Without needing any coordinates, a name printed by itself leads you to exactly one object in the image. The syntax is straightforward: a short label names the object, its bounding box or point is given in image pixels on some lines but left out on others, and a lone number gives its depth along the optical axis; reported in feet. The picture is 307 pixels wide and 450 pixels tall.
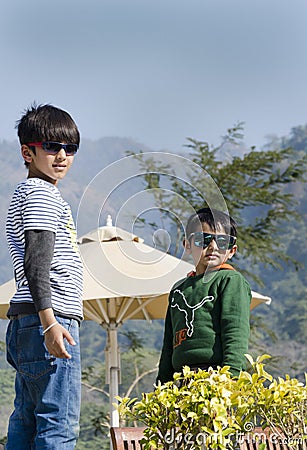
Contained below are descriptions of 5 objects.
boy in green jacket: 17.33
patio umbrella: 22.56
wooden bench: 14.30
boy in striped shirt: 12.94
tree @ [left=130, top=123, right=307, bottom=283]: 81.41
